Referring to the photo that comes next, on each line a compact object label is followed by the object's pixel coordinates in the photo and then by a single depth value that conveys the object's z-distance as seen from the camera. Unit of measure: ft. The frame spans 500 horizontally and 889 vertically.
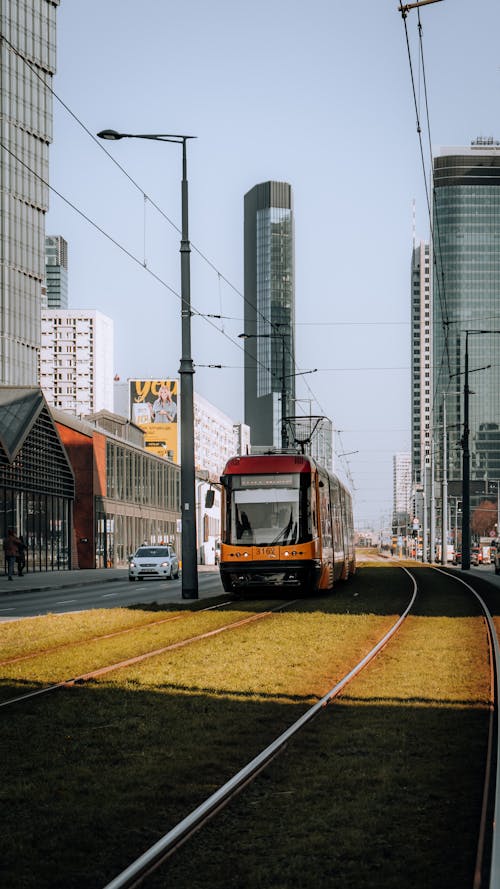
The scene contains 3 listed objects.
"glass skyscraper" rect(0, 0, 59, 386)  429.79
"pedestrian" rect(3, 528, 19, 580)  148.05
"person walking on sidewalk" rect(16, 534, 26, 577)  151.60
